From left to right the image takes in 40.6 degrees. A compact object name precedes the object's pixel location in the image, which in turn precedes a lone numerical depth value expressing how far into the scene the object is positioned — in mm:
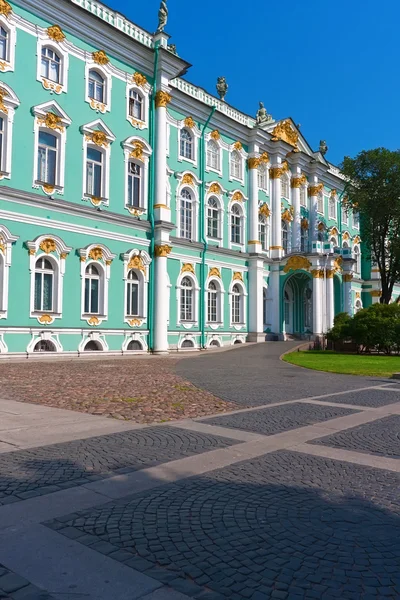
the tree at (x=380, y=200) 39156
